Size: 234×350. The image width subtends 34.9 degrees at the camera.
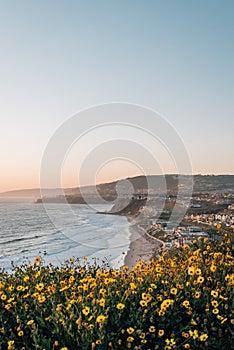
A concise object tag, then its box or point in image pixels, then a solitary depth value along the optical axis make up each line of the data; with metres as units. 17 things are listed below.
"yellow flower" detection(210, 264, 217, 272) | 4.44
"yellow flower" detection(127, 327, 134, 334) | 3.14
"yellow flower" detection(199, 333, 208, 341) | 3.16
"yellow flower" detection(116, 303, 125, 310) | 3.27
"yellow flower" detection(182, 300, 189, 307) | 3.55
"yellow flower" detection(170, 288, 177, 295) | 3.75
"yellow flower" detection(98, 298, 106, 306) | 3.32
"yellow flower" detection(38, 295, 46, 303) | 3.61
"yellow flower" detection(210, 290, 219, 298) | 3.67
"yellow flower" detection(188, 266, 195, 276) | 4.17
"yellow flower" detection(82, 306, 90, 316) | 3.16
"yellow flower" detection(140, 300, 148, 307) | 3.48
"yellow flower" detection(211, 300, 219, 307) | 3.59
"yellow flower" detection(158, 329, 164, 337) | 3.23
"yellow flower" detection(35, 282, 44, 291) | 4.03
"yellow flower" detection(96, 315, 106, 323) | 3.03
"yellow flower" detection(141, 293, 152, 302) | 3.56
